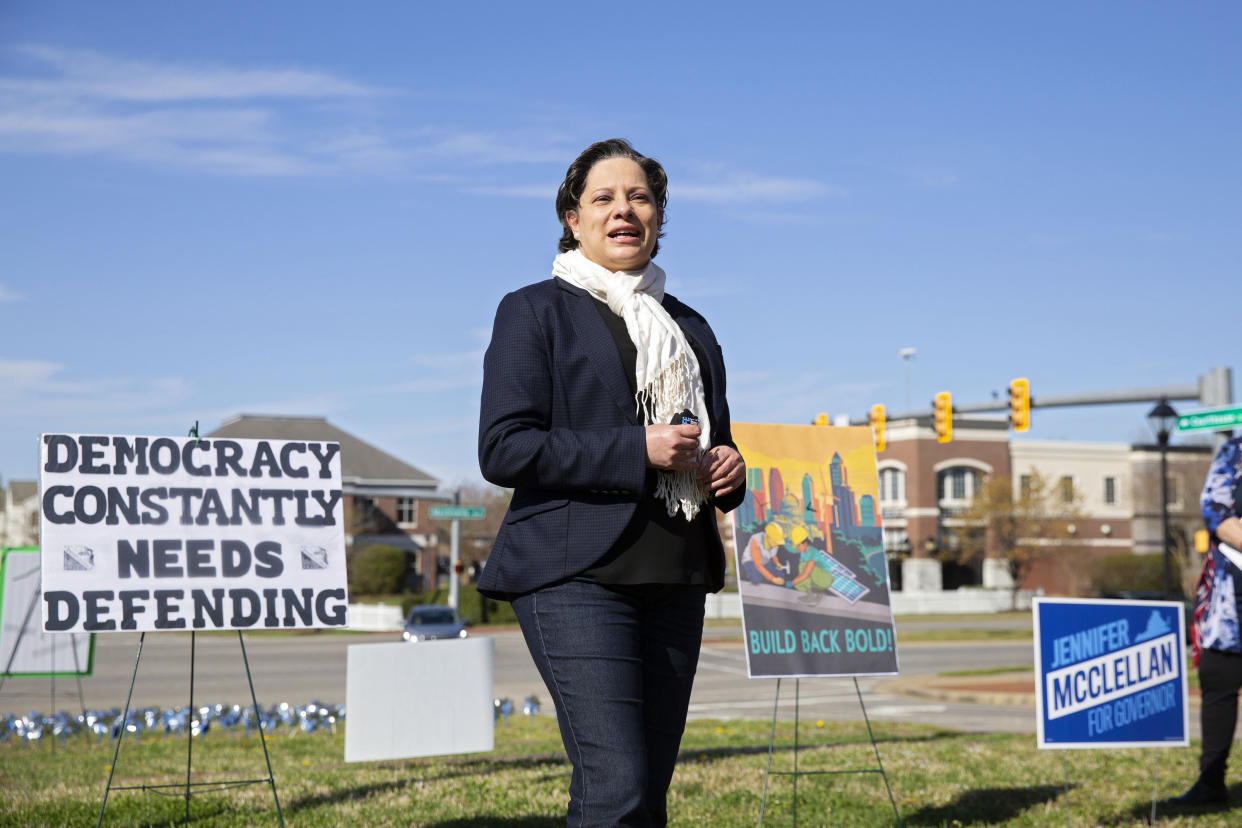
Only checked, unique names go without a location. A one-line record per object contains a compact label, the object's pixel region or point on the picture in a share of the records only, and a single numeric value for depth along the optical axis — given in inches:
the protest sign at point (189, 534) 204.1
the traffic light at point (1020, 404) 870.4
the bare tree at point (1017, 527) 2399.1
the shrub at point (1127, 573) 2356.1
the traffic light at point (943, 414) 930.7
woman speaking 111.0
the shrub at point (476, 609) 1820.9
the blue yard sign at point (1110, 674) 240.7
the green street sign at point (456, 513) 1162.9
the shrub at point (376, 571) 2161.7
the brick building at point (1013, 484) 2516.0
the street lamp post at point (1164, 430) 863.7
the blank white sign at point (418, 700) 264.1
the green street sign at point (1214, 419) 583.2
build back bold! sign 238.7
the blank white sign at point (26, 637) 446.9
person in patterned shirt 248.7
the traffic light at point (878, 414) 992.2
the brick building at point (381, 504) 2310.5
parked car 1027.3
